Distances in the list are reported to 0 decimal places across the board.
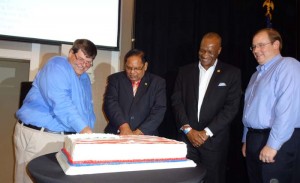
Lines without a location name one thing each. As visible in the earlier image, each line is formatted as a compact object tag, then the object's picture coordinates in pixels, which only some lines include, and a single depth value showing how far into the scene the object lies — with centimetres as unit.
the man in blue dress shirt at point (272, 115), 171
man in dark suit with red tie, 208
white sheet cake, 91
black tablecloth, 84
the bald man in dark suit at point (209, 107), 218
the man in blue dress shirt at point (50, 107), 156
